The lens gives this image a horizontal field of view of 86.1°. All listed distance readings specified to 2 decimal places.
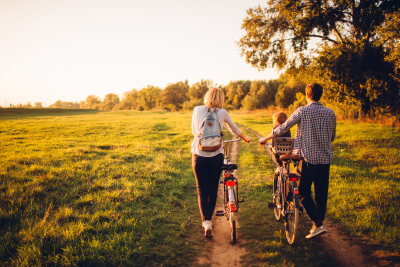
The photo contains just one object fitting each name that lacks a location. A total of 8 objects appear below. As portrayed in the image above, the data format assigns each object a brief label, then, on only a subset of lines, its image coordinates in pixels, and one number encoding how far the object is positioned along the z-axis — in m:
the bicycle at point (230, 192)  3.51
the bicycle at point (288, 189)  3.28
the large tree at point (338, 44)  13.62
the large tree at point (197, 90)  97.93
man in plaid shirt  3.31
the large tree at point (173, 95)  96.61
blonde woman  3.48
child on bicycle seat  4.39
